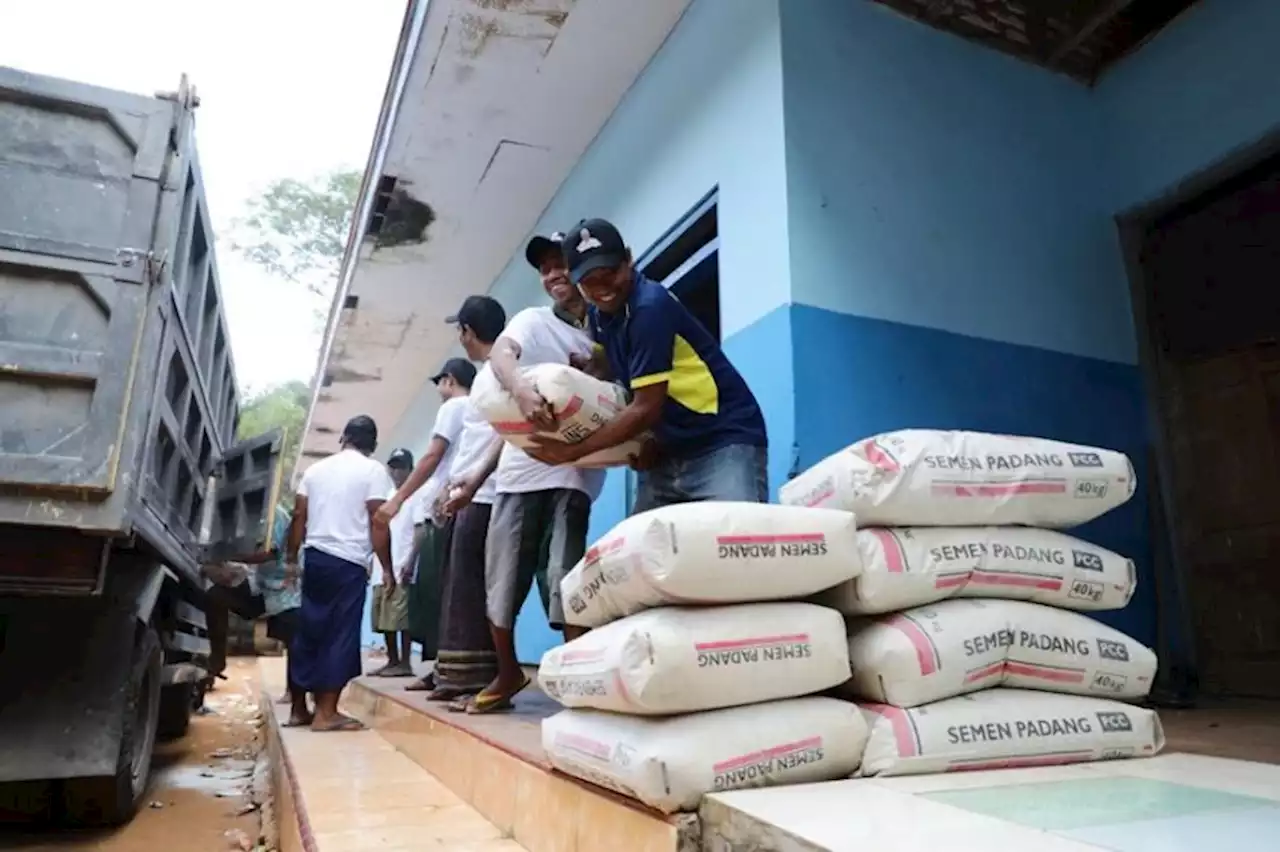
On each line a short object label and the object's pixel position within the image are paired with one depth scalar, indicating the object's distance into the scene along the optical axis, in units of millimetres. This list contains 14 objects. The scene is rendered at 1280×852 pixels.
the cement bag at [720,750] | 1390
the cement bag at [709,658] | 1452
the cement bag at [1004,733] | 1555
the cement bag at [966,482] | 1761
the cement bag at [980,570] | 1701
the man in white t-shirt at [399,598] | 4867
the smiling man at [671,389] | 2236
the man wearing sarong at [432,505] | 3670
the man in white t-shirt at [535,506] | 2812
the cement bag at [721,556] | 1523
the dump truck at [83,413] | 2516
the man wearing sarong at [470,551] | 3203
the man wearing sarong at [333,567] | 3820
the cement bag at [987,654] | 1615
